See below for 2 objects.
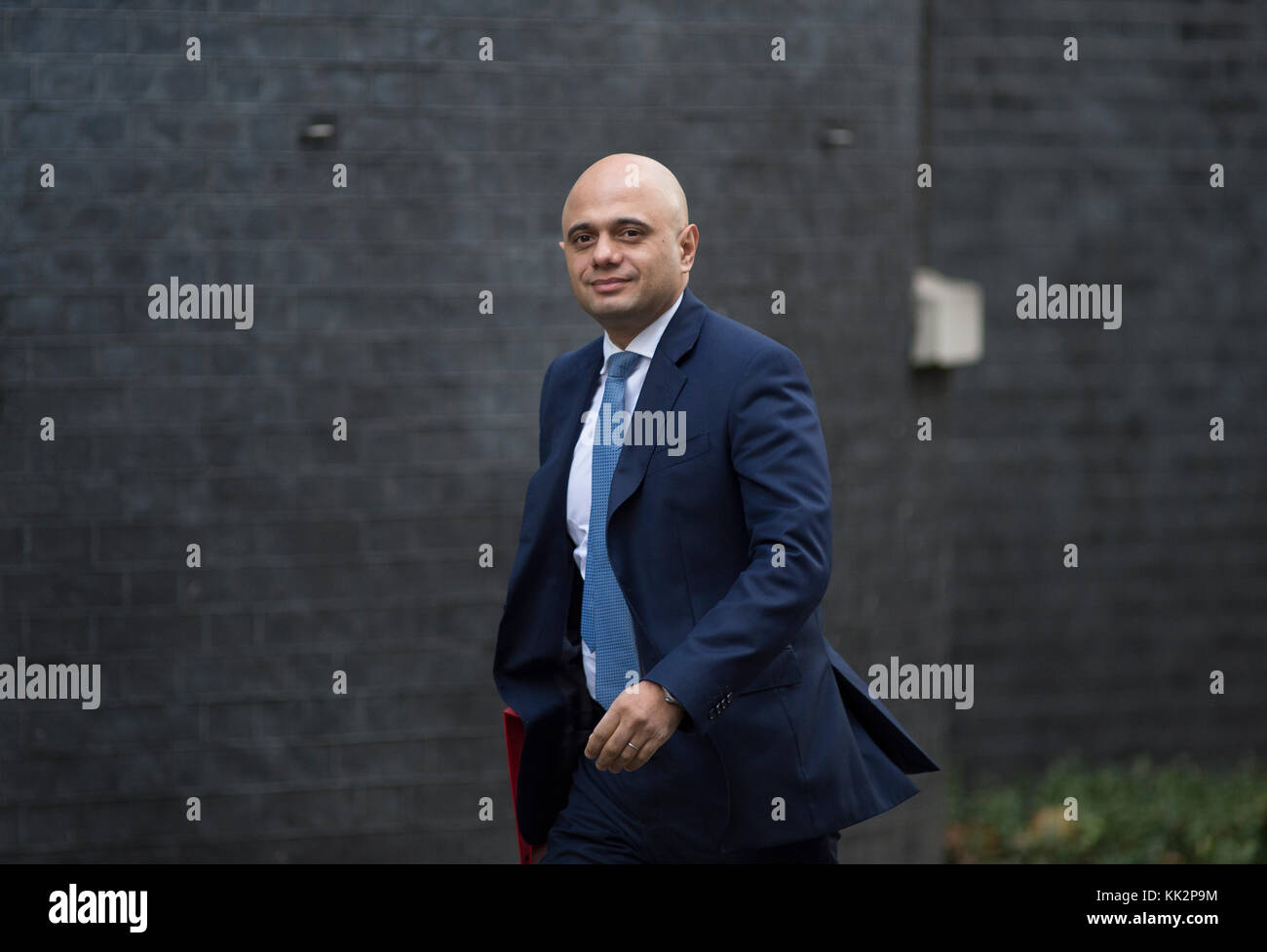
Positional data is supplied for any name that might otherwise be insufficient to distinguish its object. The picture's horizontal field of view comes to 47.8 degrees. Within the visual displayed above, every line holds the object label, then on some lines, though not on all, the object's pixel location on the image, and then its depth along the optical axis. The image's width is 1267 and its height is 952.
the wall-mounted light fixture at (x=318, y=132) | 5.64
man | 2.95
